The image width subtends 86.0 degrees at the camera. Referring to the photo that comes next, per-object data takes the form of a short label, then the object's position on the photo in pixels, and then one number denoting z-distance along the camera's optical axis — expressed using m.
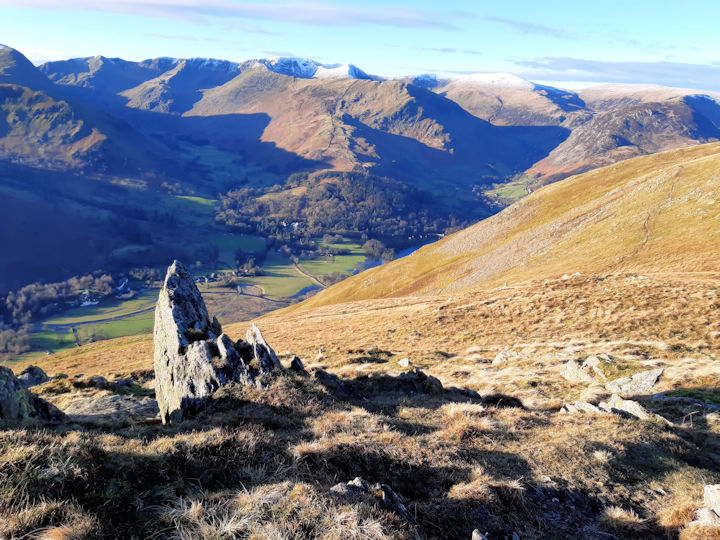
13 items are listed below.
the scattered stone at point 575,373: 24.46
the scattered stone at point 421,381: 23.86
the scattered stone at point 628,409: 16.73
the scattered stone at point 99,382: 30.88
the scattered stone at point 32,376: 36.44
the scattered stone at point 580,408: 17.87
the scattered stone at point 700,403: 16.69
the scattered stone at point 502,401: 20.94
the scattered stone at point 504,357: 30.61
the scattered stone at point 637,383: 21.78
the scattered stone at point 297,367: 20.75
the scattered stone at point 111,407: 21.48
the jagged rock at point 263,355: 19.25
